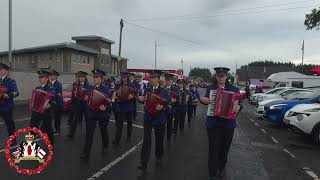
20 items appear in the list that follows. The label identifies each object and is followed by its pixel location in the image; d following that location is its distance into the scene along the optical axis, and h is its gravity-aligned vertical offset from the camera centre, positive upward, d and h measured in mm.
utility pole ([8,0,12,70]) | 13135 +2668
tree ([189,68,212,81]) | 68133 +2547
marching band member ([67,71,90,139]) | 5558 -819
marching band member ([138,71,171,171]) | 3845 -756
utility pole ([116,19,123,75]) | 19381 +4543
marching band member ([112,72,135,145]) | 5106 -741
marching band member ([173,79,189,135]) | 6408 -843
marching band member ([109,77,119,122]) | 5316 -163
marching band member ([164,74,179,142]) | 4996 -903
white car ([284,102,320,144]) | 5785 -1035
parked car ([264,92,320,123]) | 7563 -898
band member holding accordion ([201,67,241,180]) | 3524 -787
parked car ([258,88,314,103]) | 10648 -714
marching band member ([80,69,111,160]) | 4149 -768
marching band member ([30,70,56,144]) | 4507 -785
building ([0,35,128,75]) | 22757 +2376
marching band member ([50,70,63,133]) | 5289 -457
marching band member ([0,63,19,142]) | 4404 -414
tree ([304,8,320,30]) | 19269 +5690
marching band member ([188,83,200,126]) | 7616 -662
